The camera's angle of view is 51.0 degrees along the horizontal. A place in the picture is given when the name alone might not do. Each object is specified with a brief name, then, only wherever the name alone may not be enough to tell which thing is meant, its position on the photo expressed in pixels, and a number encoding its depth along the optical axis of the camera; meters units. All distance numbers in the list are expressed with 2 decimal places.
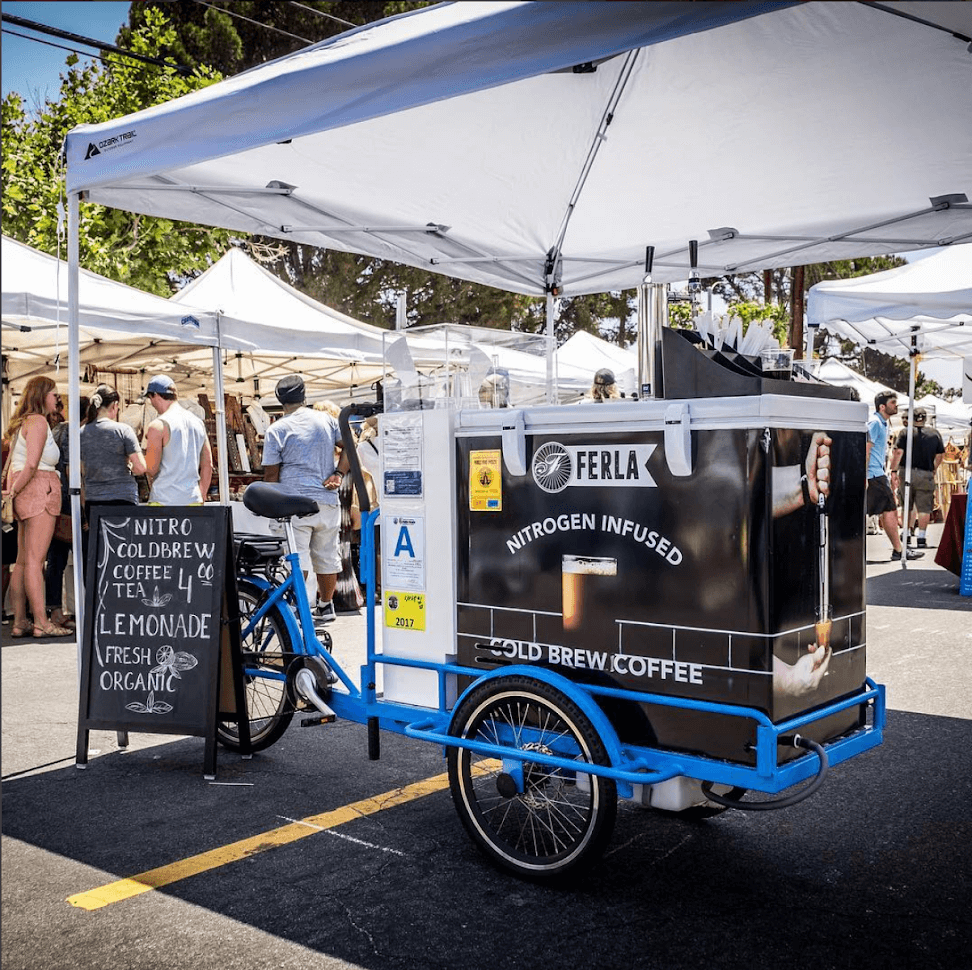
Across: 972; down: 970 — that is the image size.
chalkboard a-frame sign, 4.41
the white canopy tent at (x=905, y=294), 9.28
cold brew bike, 3.08
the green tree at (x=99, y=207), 14.15
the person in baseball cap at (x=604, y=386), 7.46
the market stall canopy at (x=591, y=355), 15.88
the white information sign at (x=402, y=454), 3.82
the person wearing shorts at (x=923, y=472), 14.17
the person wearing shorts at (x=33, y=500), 7.62
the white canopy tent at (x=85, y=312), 8.00
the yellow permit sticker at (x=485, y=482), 3.58
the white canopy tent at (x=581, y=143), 3.24
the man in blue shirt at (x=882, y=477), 11.25
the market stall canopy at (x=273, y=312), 9.74
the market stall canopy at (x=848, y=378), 20.06
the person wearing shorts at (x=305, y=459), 7.61
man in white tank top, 7.57
